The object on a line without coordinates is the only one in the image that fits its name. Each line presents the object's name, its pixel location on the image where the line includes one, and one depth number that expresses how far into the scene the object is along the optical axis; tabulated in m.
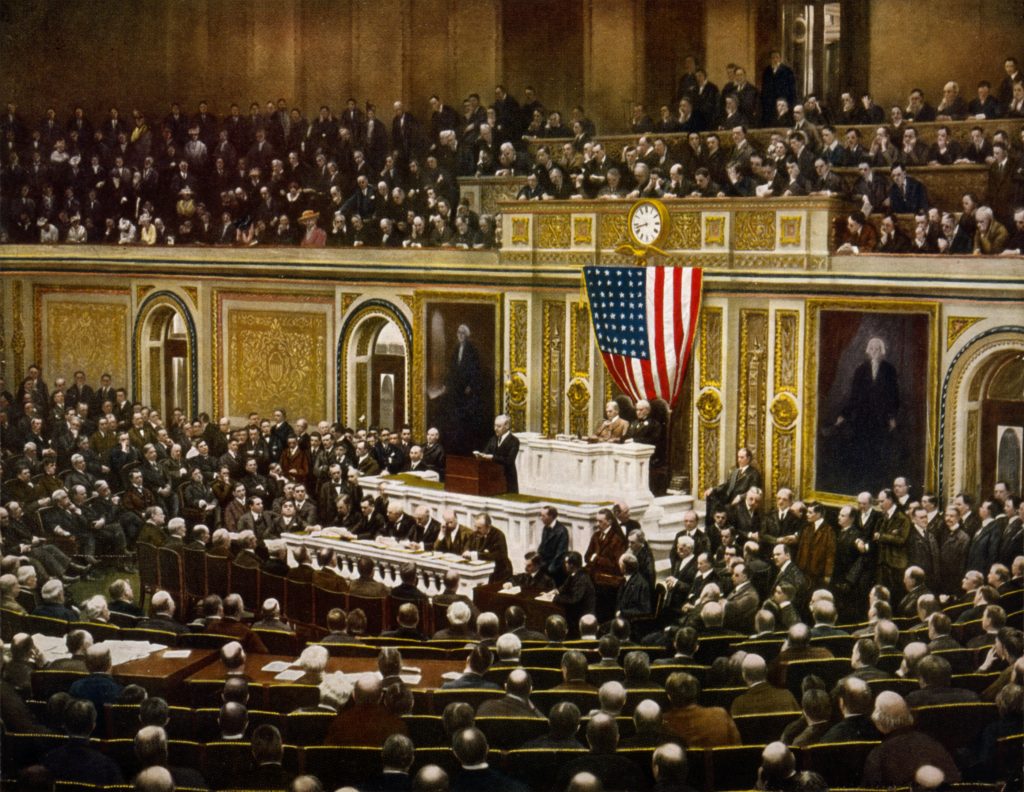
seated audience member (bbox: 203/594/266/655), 11.02
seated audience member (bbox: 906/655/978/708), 9.08
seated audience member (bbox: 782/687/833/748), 8.86
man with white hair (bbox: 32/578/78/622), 11.71
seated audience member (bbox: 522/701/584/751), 8.74
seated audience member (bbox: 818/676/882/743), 8.86
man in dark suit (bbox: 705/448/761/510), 12.35
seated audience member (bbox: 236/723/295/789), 8.91
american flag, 12.88
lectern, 12.87
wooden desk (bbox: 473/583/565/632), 11.52
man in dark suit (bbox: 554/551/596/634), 11.52
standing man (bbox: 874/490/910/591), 11.02
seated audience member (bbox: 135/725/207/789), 8.79
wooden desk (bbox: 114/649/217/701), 10.45
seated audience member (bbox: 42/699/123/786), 9.21
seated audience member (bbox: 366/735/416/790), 8.55
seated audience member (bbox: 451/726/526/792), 8.48
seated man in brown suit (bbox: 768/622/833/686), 9.68
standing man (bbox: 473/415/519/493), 13.06
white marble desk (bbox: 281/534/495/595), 12.05
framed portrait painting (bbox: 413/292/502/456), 13.76
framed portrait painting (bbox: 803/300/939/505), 11.43
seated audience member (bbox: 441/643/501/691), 9.78
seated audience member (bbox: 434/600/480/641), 10.80
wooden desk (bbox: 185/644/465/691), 10.21
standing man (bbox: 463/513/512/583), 12.20
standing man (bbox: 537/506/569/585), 12.02
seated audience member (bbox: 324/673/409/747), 9.30
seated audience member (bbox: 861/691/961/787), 8.70
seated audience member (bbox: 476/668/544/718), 9.33
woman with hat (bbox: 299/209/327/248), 15.60
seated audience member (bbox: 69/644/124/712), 10.13
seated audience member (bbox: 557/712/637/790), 8.59
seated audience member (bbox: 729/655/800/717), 9.36
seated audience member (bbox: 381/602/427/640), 10.84
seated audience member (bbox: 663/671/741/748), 9.22
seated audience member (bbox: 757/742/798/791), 8.75
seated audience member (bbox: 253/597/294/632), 11.12
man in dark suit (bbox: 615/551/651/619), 11.44
